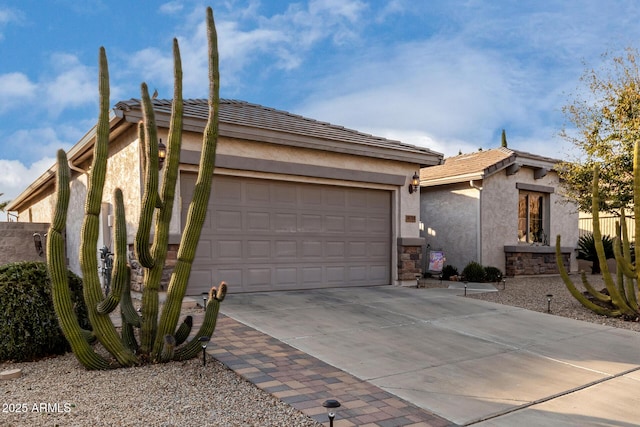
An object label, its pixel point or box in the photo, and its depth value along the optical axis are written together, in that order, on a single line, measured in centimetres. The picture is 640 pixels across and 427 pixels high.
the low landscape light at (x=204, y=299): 789
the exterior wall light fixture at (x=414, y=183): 1159
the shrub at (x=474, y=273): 1341
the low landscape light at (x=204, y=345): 503
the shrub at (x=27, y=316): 519
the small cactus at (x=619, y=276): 812
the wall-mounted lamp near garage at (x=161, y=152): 833
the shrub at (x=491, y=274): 1355
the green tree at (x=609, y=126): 1061
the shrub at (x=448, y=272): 1448
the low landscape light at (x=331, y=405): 348
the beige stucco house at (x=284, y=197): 907
